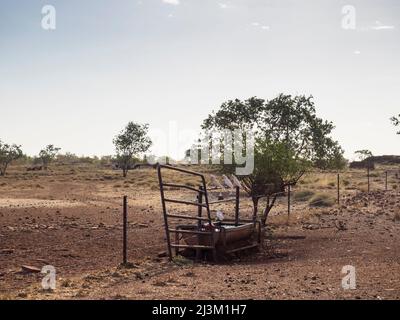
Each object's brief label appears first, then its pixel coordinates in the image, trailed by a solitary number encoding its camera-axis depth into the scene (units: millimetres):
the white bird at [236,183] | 13620
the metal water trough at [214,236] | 12312
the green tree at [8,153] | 68750
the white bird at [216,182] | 12940
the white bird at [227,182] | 13264
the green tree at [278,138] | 18484
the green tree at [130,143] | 69562
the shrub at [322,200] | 26839
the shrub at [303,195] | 31088
